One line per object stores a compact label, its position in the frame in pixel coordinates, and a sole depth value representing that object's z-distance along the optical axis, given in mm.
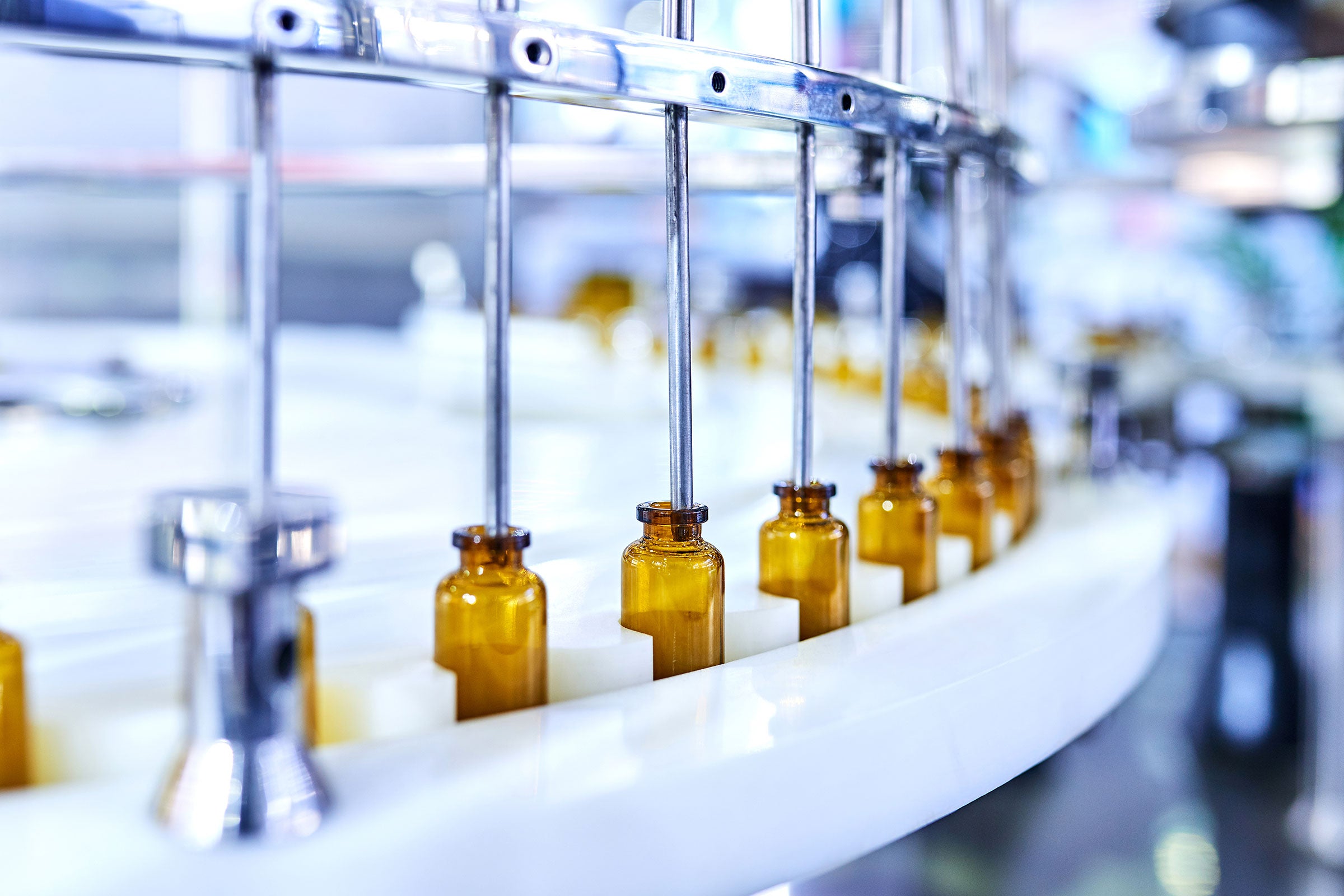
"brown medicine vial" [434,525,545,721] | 344
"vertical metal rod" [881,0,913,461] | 487
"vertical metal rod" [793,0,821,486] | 432
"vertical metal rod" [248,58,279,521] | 273
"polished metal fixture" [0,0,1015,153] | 279
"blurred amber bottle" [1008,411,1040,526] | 702
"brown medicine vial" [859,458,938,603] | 497
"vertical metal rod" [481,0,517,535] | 339
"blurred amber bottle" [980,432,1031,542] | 649
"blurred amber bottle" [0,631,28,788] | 296
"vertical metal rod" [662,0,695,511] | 379
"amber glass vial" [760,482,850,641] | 434
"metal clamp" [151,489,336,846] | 249
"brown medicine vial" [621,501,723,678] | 381
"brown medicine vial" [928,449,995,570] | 569
